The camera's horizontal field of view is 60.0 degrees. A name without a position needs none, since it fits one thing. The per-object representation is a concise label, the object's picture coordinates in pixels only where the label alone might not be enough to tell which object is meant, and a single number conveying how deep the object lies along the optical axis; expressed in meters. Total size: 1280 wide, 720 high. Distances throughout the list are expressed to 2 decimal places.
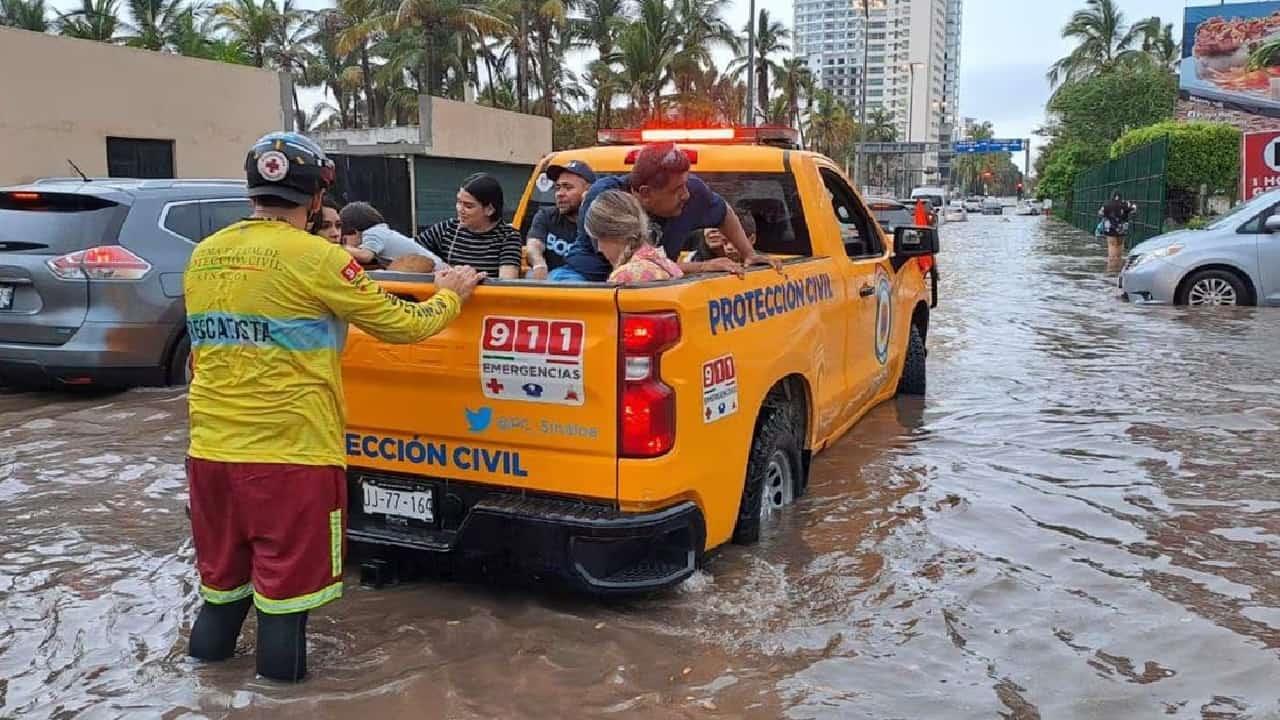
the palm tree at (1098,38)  62.31
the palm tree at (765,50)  51.59
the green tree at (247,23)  45.22
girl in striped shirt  5.01
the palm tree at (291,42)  48.44
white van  49.94
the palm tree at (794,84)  59.30
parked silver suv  7.25
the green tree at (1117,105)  49.34
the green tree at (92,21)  38.69
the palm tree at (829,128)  79.94
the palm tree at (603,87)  43.91
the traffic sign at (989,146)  96.00
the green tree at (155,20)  39.56
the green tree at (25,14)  39.22
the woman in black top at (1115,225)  22.73
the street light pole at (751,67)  26.84
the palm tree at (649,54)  42.75
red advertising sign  18.20
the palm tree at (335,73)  49.72
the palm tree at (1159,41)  63.78
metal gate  19.30
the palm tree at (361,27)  41.34
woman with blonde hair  4.20
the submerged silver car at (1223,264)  13.07
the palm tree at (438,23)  40.53
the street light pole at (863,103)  46.07
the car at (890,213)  15.98
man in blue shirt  4.50
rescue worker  3.22
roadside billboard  43.06
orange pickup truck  3.65
